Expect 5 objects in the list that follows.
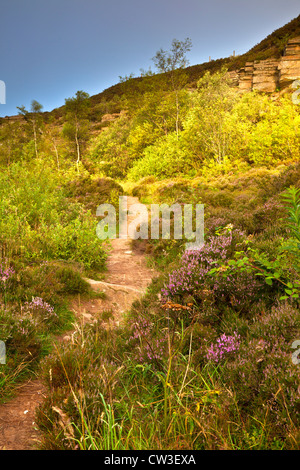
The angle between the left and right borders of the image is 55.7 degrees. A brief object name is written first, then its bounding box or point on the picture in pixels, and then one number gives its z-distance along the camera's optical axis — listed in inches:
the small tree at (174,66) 964.6
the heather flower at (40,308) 163.8
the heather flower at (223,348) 106.1
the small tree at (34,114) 1823.3
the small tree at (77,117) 1310.3
